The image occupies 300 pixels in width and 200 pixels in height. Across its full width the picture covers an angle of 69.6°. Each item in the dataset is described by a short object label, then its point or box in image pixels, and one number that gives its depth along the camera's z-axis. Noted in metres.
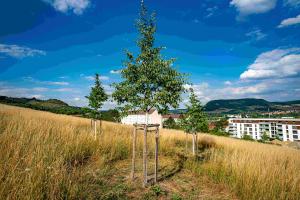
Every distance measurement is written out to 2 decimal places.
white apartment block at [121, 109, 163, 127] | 70.94
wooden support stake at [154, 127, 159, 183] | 5.93
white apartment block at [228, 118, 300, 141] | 91.26
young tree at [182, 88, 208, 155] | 14.54
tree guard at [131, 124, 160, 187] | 5.63
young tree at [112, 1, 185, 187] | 6.34
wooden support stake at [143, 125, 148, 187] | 5.63
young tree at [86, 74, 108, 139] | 15.35
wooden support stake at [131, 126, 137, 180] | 5.95
